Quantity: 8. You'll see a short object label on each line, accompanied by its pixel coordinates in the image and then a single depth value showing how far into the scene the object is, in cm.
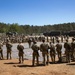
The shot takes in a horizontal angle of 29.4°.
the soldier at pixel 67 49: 1328
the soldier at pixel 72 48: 1363
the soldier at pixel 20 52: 1338
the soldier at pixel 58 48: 1407
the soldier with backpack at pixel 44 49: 1226
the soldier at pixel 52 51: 1317
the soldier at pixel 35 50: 1215
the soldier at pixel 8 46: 1545
